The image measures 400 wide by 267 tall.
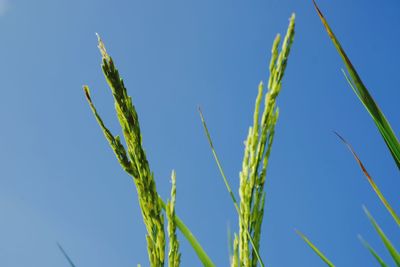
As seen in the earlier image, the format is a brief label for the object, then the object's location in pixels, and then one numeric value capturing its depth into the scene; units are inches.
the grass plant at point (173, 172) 20.2
